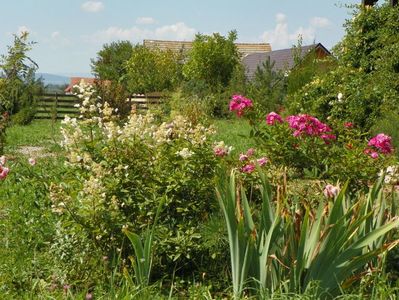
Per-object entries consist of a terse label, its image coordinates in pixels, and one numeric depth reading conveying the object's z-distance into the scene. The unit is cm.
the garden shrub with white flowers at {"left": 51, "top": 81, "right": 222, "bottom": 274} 427
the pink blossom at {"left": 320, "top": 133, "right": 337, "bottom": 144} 664
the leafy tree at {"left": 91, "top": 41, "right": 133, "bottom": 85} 4831
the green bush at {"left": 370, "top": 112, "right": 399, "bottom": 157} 891
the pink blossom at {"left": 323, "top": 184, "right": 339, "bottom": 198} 427
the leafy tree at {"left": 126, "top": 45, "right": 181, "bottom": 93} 3506
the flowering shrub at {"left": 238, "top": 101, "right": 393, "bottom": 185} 594
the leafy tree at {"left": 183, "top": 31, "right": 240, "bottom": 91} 3278
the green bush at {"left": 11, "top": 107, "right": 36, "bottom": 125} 2204
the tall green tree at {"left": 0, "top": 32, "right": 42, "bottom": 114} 808
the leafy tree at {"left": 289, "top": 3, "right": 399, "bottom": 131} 1142
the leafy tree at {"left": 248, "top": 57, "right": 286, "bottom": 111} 2445
